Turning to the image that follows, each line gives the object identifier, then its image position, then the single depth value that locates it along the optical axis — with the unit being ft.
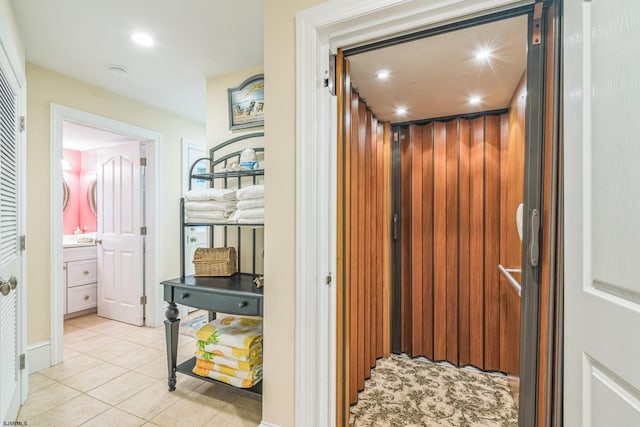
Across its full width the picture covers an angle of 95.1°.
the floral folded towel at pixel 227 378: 5.86
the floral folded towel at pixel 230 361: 5.92
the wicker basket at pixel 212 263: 7.20
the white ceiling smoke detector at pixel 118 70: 8.21
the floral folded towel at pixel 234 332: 6.03
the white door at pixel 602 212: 2.14
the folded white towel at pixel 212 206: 7.03
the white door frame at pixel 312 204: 4.51
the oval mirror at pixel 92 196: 15.33
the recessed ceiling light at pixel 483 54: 5.24
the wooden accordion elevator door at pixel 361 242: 4.99
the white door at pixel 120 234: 11.30
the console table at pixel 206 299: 5.78
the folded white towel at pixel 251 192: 6.42
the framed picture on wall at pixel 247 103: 7.84
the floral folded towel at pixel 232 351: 5.93
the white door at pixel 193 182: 12.30
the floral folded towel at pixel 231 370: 5.89
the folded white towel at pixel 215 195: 6.98
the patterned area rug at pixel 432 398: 5.95
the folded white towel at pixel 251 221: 6.31
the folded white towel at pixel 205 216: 7.04
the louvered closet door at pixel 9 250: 4.98
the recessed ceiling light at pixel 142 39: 6.79
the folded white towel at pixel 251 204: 6.47
